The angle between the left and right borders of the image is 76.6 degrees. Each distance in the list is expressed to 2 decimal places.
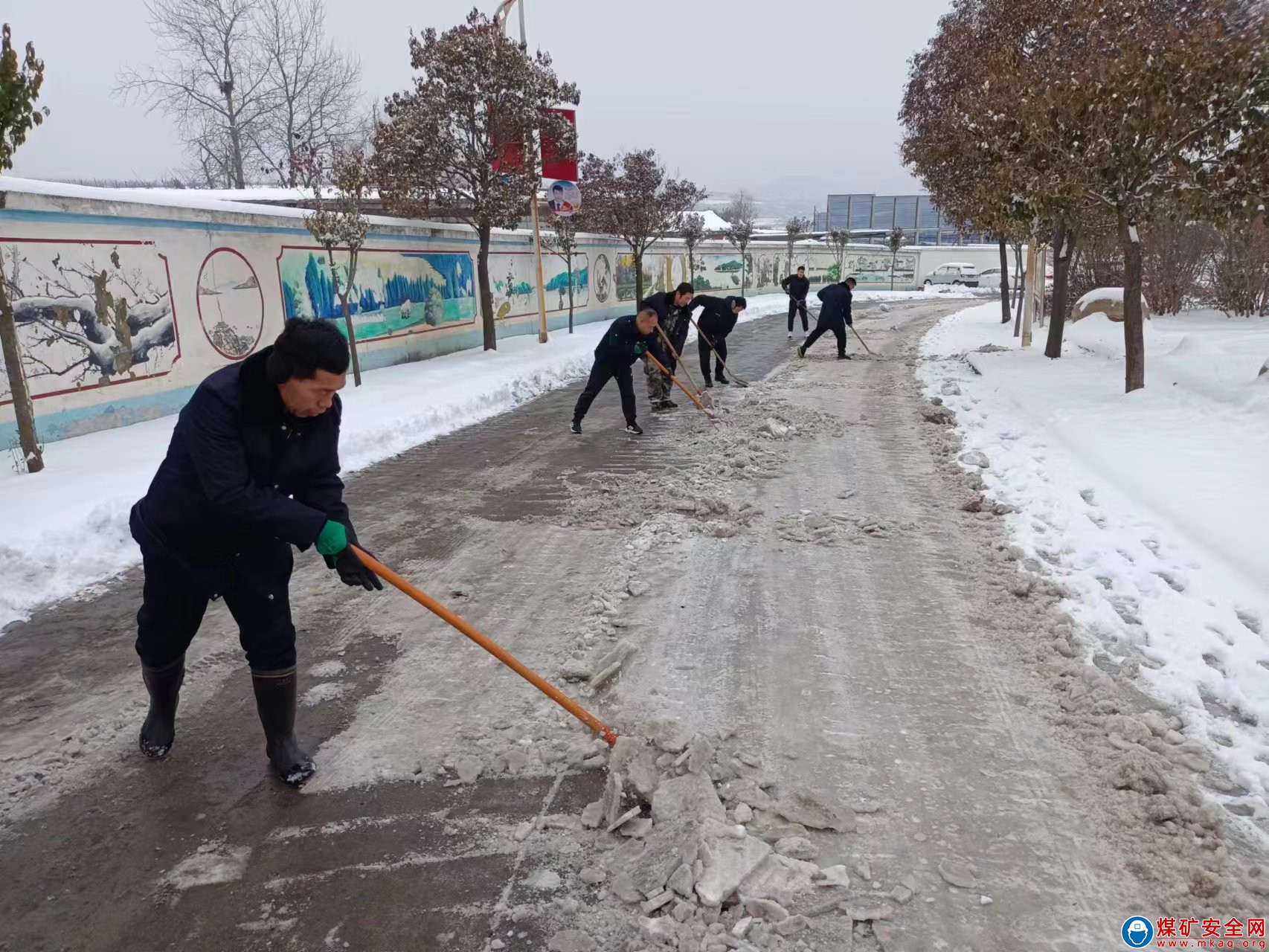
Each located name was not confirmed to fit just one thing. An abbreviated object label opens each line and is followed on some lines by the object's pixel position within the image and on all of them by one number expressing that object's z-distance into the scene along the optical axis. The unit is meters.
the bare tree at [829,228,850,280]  41.28
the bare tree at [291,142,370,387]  10.84
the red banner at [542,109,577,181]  15.68
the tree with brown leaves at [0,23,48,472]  6.11
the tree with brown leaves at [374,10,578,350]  14.01
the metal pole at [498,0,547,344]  15.82
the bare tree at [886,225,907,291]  42.88
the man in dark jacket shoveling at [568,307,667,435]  8.84
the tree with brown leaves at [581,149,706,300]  22.12
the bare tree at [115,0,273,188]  32.75
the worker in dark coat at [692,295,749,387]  12.24
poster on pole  16.55
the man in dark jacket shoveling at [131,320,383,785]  2.62
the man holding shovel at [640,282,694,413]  10.47
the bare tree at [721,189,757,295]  33.88
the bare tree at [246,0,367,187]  34.75
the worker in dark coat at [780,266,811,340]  19.50
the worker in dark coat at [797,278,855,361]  15.03
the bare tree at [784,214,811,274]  40.72
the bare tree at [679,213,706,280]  29.12
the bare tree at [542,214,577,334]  18.17
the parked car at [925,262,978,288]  45.44
